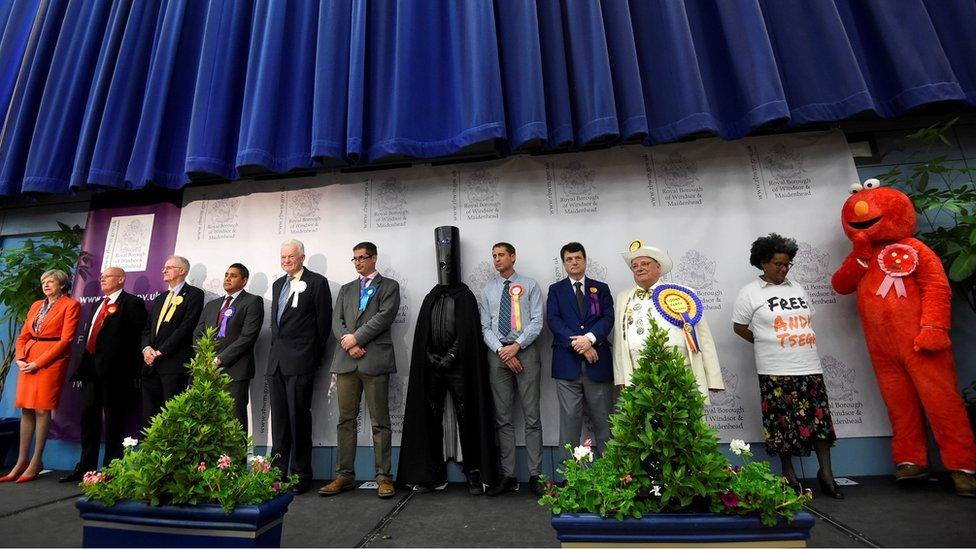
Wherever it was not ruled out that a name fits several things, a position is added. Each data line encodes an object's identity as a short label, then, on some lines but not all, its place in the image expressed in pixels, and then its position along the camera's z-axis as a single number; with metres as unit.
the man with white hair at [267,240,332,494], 2.79
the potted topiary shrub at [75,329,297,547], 1.17
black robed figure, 2.61
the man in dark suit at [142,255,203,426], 3.00
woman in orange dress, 3.12
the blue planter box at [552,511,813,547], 0.98
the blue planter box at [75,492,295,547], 1.16
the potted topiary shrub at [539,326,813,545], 0.99
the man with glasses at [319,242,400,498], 2.69
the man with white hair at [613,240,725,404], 2.34
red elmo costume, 2.25
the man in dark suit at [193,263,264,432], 2.93
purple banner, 3.59
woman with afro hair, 2.34
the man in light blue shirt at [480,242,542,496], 2.61
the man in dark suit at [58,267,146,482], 3.10
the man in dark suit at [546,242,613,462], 2.53
